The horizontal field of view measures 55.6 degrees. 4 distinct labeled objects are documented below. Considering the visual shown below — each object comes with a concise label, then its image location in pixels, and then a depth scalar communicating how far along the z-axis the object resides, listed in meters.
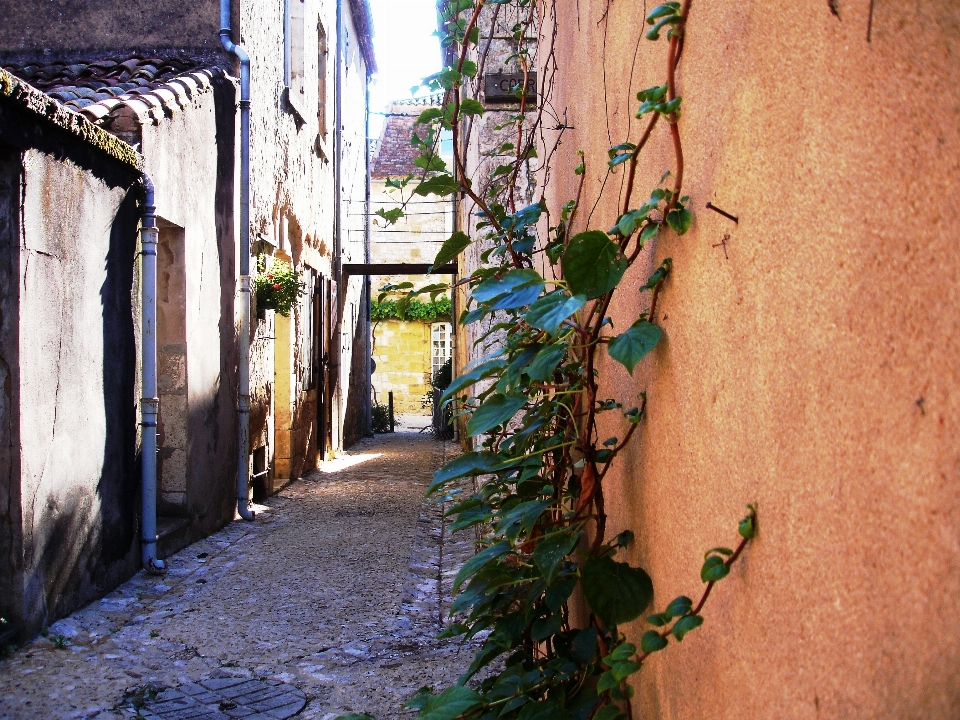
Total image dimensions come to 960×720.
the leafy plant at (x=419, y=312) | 23.66
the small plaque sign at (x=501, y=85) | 4.45
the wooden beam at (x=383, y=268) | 14.06
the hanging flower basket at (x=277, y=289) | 8.02
